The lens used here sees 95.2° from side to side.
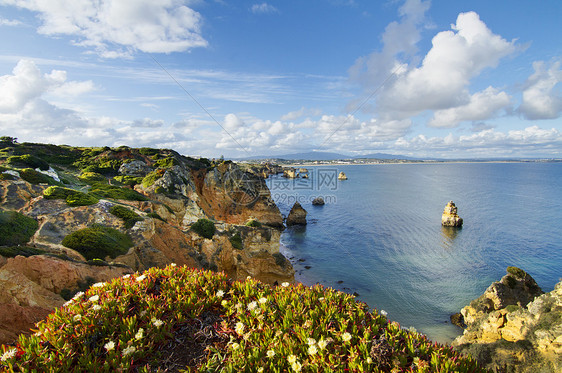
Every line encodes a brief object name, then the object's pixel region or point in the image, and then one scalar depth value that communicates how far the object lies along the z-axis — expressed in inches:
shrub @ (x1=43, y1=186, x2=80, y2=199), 591.8
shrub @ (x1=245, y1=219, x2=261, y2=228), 1141.4
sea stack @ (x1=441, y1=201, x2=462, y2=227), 2148.1
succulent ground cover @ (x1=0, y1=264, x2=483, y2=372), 162.7
